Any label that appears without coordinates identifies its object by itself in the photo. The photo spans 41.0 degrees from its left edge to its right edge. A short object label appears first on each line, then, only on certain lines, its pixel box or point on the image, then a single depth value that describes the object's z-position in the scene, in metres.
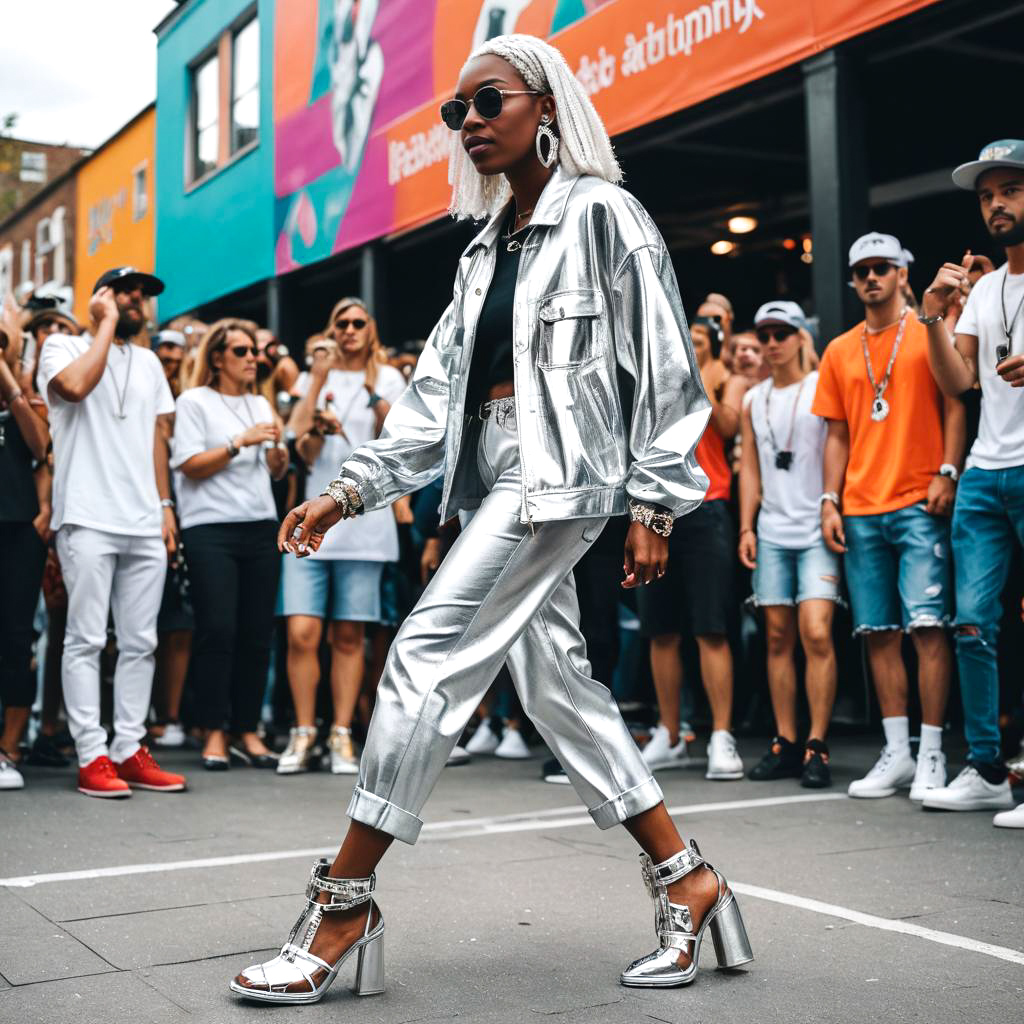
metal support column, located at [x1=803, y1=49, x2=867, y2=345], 7.69
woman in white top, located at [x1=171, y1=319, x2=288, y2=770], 6.79
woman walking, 2.94
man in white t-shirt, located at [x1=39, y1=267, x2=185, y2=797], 6.01
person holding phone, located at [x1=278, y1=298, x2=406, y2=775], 6.84
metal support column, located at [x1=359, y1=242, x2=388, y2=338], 13.42
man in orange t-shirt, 5.70
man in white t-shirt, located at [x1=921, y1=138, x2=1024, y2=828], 5.20
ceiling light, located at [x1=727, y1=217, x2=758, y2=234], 14.12
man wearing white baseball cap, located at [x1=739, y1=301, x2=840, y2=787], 6.14
